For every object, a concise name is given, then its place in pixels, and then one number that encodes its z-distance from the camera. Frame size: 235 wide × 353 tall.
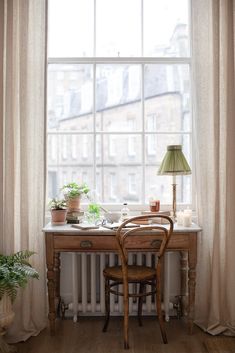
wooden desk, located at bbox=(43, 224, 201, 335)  2.99
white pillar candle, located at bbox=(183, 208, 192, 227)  3.09
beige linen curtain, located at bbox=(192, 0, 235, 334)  3.16
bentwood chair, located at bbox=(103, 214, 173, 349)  2.84
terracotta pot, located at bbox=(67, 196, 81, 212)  3.30
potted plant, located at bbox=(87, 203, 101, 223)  3.27
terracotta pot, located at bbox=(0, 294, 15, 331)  2.77
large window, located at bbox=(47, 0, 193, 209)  3.58
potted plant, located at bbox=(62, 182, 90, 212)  3.30
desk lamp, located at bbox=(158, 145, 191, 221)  3.19
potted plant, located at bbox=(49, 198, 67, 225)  3.16
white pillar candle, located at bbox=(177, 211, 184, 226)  3.12
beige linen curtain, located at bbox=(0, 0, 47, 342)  3.14
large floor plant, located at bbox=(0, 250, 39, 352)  2.65
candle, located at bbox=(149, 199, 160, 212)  3.32
